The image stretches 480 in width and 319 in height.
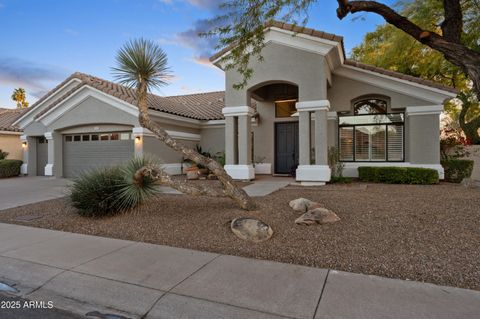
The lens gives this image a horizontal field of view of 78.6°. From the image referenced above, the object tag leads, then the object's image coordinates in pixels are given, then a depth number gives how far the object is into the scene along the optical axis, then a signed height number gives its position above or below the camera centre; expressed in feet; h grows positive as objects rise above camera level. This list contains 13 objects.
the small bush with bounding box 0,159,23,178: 60.80 -1.65
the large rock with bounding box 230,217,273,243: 18.21 -4.49
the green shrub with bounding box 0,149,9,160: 64.79 +1.07
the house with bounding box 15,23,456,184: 38.63 +6.53
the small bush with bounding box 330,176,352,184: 39.29 -2.87
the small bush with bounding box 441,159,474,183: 40.78 -1.49
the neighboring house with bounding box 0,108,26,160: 68.49 +4.74
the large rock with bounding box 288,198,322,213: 22.76 -3.64
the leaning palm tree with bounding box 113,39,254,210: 22.85 +4.40
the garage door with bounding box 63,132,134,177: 51.91 +1.81
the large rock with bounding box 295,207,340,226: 19.86 -4.03
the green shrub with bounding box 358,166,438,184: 37.55 -2.15
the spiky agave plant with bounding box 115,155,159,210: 23.90 -2.32
